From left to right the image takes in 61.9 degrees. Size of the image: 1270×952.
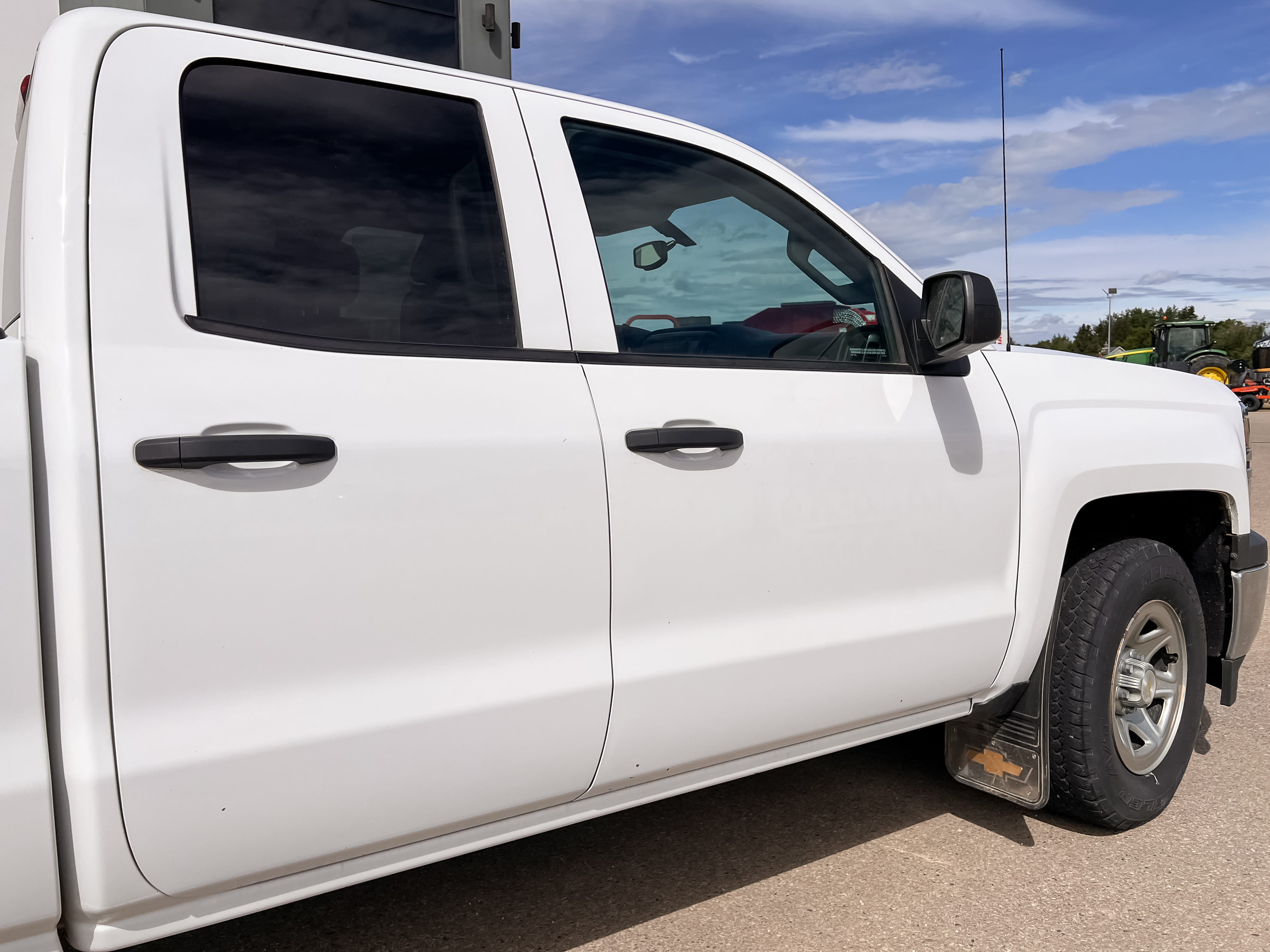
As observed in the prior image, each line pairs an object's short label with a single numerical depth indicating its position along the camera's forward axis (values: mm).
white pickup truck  1617
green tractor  22500
